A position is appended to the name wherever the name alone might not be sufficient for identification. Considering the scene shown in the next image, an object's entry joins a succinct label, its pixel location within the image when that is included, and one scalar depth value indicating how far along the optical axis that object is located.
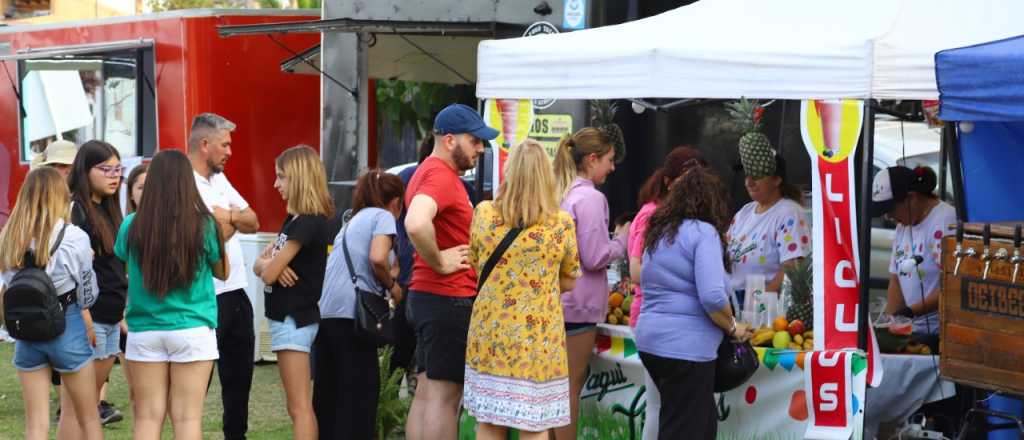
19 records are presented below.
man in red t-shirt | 12.96
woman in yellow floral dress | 11.97
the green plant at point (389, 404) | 16.36
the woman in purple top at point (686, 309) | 12.25
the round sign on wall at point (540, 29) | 19.66
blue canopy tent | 11.66
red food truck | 24.20
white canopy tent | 12.48
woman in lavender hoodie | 13.60
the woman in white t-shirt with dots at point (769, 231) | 15.16
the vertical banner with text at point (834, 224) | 12.53
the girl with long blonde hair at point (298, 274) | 14.05
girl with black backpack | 12.85
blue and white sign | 21.42
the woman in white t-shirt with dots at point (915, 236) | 14.86
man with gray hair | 13.92
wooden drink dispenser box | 11.21
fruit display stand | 13.15
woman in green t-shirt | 12.23
